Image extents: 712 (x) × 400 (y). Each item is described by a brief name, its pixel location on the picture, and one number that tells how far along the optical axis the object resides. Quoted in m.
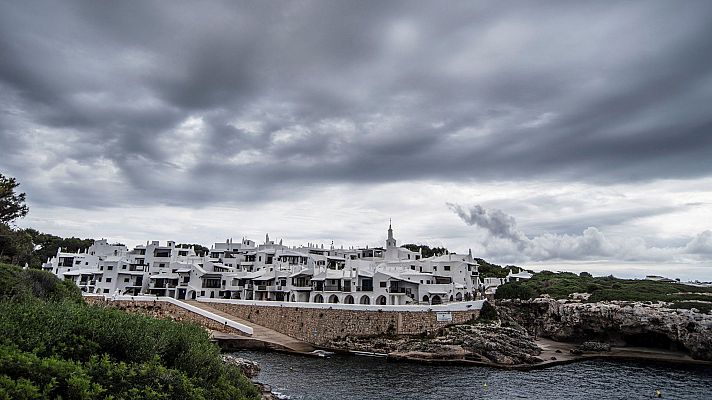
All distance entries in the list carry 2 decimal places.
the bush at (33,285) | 23.22
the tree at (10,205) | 49.17
